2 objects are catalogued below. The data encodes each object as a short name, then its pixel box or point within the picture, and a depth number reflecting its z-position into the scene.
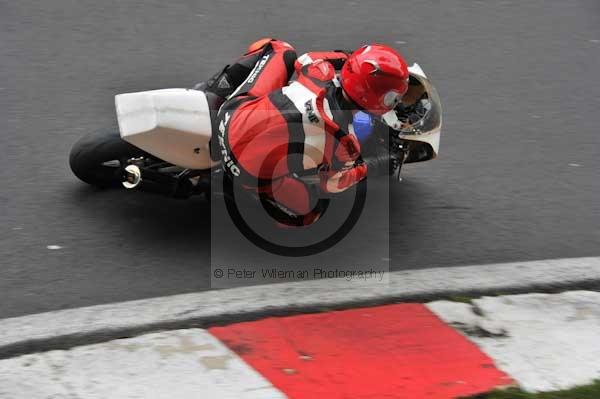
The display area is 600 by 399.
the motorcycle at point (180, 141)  12.21
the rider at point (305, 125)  11.93
